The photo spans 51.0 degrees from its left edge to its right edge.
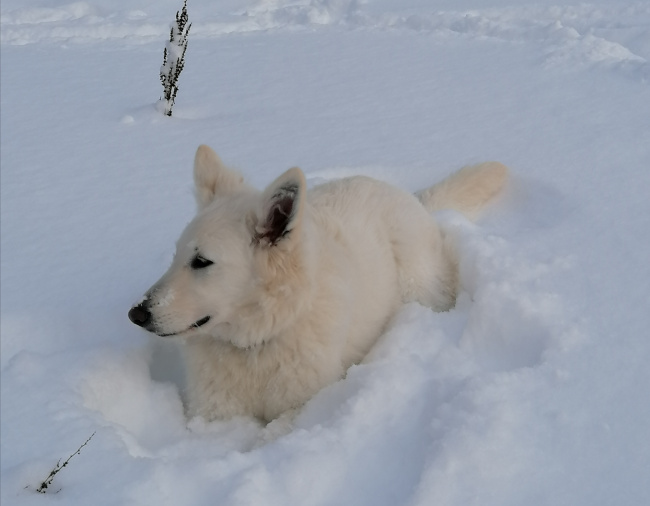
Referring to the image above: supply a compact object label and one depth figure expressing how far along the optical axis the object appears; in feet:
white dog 8.75
